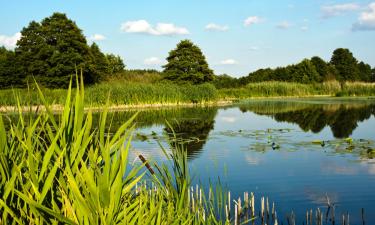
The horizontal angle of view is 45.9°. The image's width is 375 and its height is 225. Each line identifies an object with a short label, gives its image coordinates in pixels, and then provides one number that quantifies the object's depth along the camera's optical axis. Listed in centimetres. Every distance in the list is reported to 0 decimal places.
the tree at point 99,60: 6310
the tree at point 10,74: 5402
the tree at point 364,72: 8319
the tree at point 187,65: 5453
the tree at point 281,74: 7025
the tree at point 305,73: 6788
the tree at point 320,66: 7412
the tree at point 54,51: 4956
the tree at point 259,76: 7044
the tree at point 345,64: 7944
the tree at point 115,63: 7376
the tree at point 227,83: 6731
